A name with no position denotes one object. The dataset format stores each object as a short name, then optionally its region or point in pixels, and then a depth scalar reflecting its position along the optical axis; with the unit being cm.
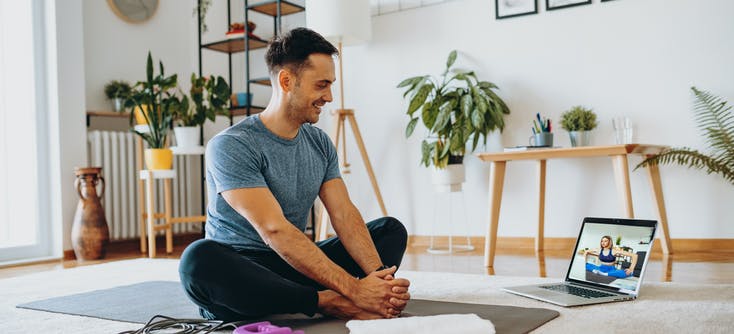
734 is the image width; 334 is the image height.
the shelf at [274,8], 448
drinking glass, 328
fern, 322
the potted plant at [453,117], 374
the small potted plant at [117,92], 439
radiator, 433
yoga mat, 174
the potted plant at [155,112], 408
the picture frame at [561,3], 370
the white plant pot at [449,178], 382
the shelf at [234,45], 459
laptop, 200
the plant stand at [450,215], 397
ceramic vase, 396
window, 398
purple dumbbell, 153
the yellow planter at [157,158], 409
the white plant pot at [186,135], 424
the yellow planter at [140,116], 421
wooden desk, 303
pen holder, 323
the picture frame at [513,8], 384
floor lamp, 392
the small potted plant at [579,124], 340
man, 167
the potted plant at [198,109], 425
